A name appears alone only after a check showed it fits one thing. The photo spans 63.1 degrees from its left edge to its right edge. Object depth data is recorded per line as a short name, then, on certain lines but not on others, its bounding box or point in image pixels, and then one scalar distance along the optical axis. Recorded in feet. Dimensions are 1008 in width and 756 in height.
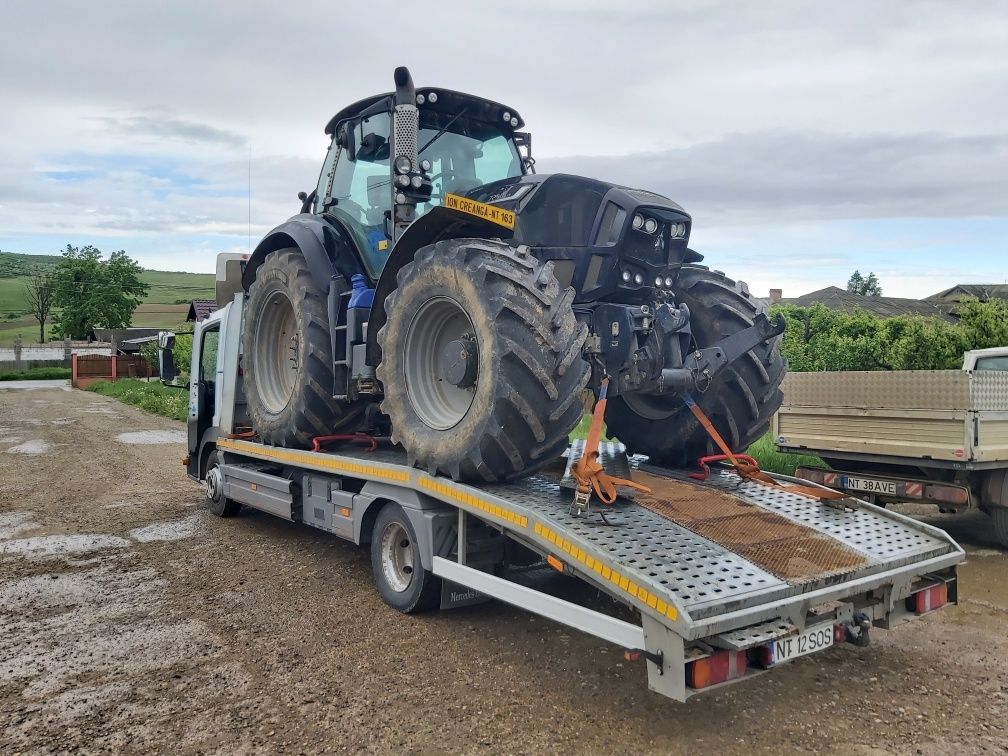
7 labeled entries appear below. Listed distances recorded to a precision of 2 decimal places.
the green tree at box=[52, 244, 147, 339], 230.07
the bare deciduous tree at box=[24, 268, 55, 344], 280.70
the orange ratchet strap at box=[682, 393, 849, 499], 17.54
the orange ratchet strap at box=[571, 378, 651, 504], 14.42
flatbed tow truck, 11.51
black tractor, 14.93
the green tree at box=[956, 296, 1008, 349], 44.55
